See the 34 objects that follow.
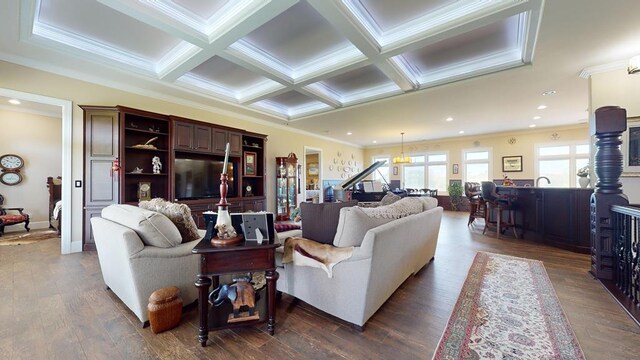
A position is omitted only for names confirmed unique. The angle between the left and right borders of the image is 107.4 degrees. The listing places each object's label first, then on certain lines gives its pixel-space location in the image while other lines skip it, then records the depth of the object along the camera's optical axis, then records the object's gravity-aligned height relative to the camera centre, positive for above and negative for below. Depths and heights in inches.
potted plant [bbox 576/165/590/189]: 152.1 +1.8
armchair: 71.1 -24.1
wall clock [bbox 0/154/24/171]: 204.4 +18.0
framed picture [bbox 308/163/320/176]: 355.6 +19.0
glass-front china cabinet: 262.4 -6.1
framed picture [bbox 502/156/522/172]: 309.1 +23.5
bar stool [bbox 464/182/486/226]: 205.6 -19.2
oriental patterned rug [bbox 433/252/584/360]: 60.7 -43.8
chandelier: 320.5 +29.0
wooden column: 98.1 -0.6
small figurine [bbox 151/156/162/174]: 170.4 +13.1
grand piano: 185.3 -12.1
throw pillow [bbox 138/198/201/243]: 88.5 -13.2
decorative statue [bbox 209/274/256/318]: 70.4 -34.5
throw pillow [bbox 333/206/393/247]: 74.4 -14.5
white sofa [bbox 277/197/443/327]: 67.9 -29.4
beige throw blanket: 71.6 -23.0
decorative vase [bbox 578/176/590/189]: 151.8 -0.9
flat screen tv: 180.4 +3.0
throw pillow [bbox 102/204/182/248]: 75.1 -14.6
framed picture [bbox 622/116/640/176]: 128.0 +18.2
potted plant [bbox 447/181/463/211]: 340.8 -19.6
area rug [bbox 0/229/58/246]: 168.1 -42.6
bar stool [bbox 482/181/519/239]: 184.1 -21.0
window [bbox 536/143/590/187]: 278.5 +23.4
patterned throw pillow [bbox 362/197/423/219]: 83.9 -10.9
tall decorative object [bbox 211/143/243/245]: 64.9 -12.3
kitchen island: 145.5 -24.0
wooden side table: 61.2 -22.2
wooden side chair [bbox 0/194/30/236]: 184.9 -28.4
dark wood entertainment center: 147.5 +22.0
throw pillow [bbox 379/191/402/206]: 108.2 -8.4
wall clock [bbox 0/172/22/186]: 204.8 +3.8
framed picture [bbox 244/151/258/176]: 228.2 +19.2
